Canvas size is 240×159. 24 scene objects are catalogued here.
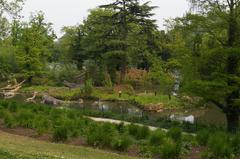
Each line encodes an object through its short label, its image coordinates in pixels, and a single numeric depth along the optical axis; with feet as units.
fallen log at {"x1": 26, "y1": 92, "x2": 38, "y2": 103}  117.50
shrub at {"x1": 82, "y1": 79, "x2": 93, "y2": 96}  141.08
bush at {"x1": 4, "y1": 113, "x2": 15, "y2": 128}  52.13
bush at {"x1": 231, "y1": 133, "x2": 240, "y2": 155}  41.19
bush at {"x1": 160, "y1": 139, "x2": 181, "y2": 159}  38.96
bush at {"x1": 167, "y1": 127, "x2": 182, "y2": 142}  45.40
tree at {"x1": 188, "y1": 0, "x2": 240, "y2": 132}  55.88
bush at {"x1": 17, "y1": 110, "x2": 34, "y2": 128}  51.85
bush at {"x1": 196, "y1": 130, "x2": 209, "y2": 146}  45.42
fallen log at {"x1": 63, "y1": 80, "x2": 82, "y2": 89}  156.36
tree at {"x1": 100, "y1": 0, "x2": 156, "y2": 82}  155.59
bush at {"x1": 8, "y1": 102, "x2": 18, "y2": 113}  61.67
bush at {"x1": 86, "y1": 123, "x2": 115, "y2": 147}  42.73
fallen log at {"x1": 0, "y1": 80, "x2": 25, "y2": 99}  124.67
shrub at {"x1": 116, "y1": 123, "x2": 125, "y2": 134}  50.60
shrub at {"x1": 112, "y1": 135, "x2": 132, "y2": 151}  41.68
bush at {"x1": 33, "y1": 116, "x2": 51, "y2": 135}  47.39
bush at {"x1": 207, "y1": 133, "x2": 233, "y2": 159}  38.93
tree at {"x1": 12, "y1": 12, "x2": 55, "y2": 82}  159.78
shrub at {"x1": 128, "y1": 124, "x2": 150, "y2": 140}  46.98
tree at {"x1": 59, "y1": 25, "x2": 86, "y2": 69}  185.66
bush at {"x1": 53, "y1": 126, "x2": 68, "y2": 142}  44.83
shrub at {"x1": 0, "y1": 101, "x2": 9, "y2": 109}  64.67
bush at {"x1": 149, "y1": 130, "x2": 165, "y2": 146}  42.68
